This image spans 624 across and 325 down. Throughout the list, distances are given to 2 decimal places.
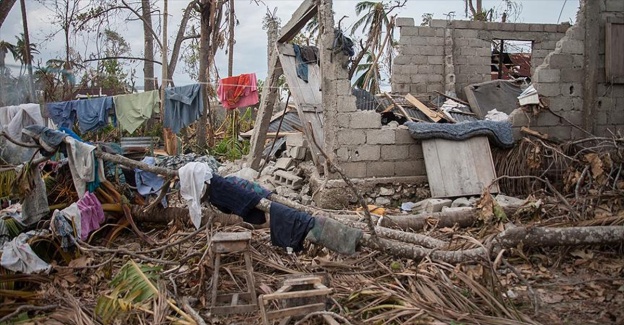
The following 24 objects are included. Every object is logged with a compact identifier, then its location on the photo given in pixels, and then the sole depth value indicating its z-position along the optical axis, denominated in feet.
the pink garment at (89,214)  20.74
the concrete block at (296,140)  33.83
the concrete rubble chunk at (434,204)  24.99
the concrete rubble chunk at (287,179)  31.09
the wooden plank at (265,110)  32.78
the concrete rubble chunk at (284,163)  33.57
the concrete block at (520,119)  28.71
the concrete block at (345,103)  27.17
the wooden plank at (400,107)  33.17
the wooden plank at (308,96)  29.35
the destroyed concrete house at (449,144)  27.22
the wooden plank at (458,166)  27.09
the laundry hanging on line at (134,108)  33.73
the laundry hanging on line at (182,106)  33.91
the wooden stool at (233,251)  14.97
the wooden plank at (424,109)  34.28
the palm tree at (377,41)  54.65
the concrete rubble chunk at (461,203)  25.68
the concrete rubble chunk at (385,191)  27.68
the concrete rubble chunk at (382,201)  27.37
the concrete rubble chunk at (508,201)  24.13
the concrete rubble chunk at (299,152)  33.71
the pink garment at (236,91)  38.06
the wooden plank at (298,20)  28.45
